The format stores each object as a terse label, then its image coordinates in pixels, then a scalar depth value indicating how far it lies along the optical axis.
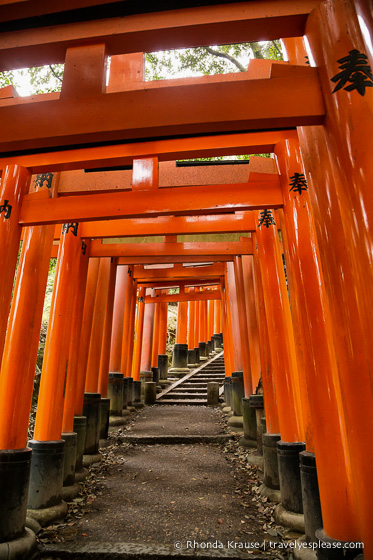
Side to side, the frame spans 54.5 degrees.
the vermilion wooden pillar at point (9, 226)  3.42
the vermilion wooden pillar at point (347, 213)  1.77
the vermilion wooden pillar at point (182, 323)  17.12
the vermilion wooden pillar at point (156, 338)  14.51
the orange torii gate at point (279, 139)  1.91
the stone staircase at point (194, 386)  12.03
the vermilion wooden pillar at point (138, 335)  11.77
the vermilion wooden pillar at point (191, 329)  18.14
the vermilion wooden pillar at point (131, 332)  10.56
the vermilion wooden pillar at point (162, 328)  15.69
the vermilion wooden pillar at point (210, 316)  22.13
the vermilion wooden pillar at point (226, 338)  10.70
